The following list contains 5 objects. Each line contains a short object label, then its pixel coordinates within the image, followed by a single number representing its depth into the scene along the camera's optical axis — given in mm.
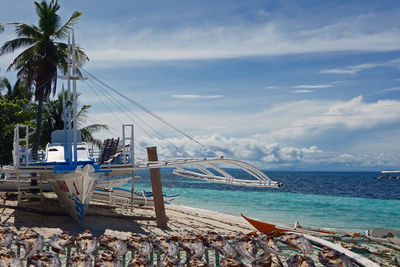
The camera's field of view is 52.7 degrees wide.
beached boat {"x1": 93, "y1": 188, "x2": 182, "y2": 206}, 21266
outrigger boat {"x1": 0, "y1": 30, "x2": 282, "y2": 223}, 13773
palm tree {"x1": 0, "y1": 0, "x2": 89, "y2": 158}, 20502
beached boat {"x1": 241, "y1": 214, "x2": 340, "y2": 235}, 13664
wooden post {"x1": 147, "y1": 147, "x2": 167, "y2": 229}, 14823
